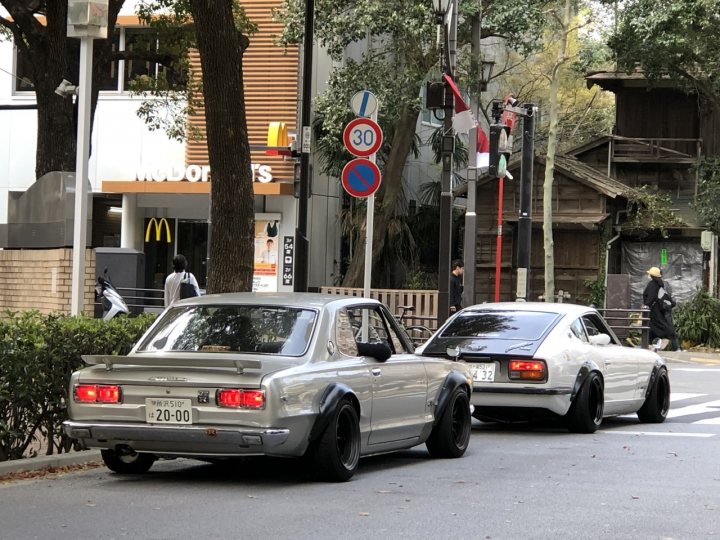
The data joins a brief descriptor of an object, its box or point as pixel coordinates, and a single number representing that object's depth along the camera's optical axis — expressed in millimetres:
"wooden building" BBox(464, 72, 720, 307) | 37156
